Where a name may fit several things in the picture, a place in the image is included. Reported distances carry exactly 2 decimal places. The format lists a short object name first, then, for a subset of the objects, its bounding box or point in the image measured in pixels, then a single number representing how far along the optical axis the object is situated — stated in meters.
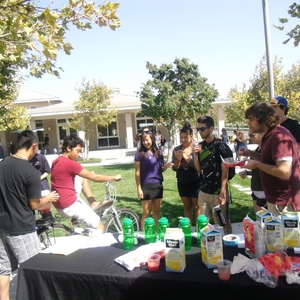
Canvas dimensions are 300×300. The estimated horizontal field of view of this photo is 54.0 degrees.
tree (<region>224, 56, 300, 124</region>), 18.44
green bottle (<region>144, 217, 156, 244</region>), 2.67
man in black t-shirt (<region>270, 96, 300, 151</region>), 3.23
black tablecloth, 1.93
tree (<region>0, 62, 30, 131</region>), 20.89
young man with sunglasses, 3.80
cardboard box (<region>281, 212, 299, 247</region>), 2.20
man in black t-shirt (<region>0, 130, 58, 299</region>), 2.88
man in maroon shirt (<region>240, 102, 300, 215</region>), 2.48
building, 24.97
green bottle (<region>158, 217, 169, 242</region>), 2.68
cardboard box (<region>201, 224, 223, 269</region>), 2.14
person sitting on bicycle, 3.77
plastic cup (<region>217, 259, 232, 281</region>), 1.99
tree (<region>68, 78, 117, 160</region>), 21.45
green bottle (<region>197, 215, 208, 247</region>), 2.52
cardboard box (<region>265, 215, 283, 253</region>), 2.20
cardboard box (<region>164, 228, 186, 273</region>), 2.12
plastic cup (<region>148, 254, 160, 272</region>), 2.17
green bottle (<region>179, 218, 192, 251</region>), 2.51
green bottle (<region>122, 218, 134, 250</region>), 2.62
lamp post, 5.81
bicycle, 4.27
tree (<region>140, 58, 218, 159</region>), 15.47
